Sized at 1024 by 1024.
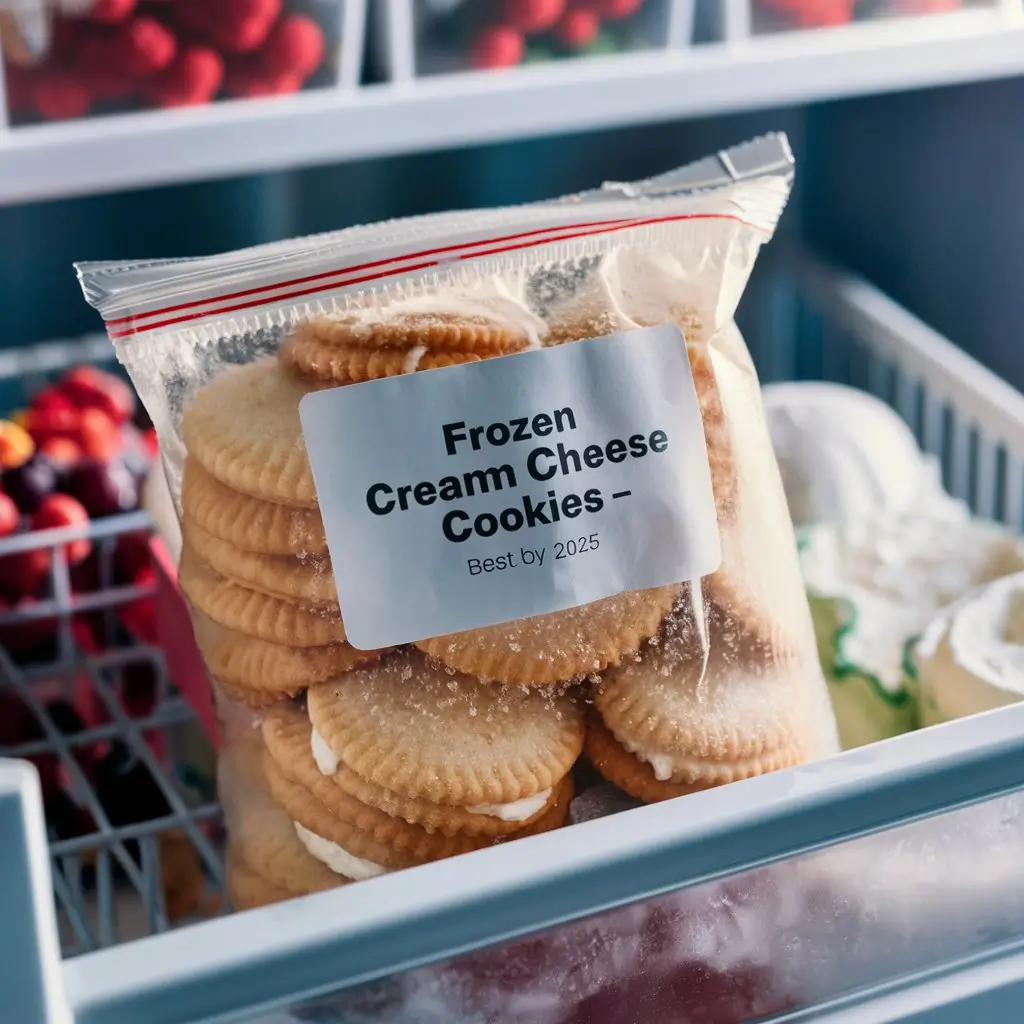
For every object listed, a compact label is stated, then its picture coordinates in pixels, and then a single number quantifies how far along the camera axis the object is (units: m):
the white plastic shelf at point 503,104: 0.66
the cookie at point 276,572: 0.51
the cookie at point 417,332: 0.52
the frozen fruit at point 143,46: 0.68
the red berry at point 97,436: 0.96
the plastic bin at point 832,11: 0.79
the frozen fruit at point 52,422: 0.97
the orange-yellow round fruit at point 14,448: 0.93
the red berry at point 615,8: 0.77
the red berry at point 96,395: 1.02
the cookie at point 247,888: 0.55
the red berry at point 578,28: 0.76
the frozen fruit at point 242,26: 0.69
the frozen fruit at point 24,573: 0.83
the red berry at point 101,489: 0.90
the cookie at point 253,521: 0.51
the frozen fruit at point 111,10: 0.67
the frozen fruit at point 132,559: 0.88
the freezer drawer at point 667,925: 0.38
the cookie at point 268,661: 0.52
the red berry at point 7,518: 0.86
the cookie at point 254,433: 0.51
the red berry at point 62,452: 0.93
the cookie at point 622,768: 0.53
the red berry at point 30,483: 0.90
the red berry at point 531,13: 0.74
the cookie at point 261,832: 0.54
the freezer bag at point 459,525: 0.50
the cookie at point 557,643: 0.51
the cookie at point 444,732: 0.50
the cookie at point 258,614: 0.52
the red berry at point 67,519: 0.86
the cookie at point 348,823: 0.51
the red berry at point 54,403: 1.00
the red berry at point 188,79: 0.69
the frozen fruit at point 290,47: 0.71
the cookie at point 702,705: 0.53
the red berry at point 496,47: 0.75
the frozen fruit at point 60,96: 0.67
